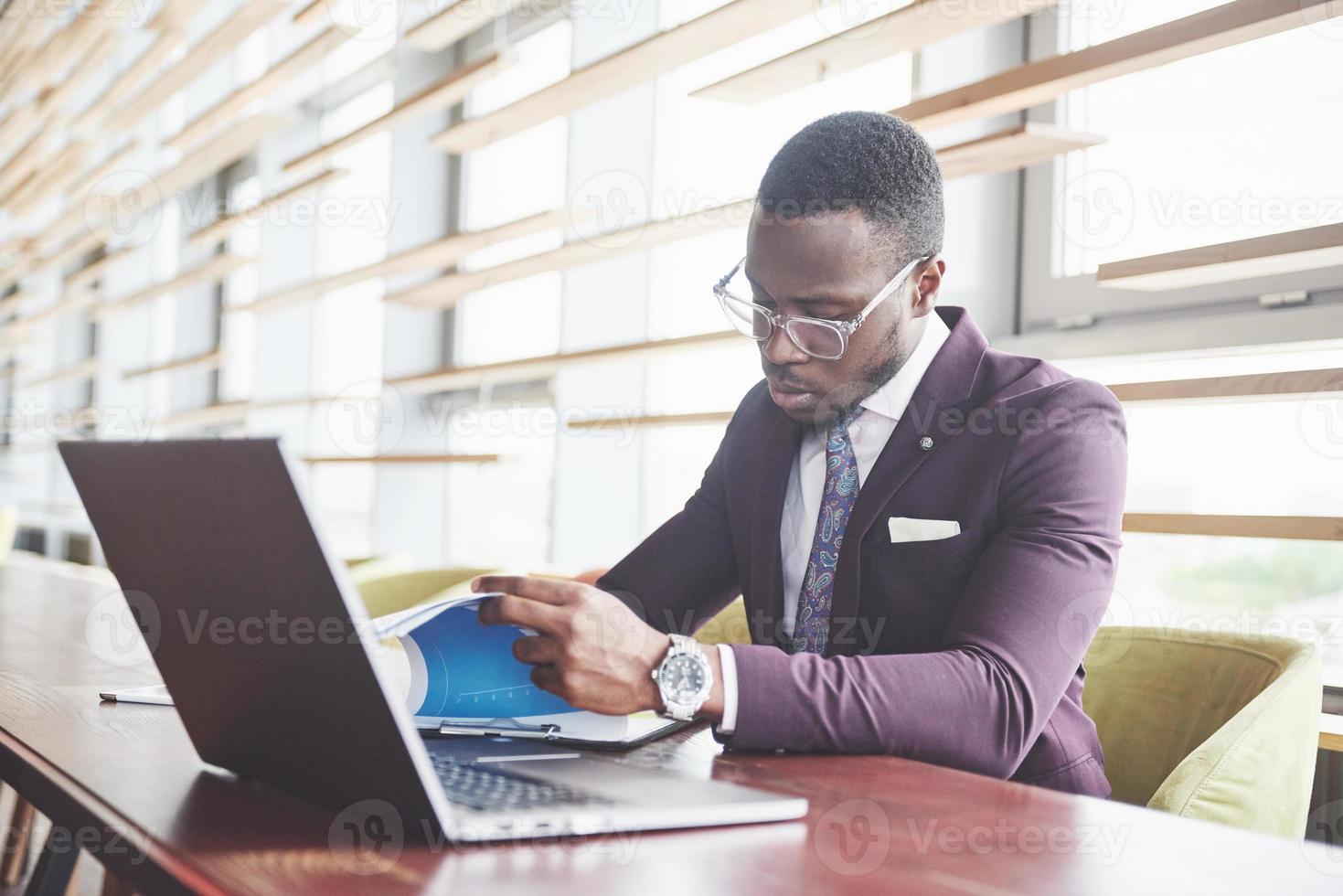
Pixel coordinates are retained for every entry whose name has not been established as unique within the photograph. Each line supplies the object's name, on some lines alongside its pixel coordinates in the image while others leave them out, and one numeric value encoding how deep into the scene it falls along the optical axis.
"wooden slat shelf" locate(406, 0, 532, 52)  2.77
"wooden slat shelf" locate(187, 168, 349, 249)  3.59
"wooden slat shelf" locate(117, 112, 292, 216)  3.81
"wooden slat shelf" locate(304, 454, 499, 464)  3.24
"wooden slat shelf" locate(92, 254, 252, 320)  4.45
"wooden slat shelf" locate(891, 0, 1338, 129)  1.45
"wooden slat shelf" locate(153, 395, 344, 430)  4.62
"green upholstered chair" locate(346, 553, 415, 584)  2.57
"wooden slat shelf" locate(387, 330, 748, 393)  2.44
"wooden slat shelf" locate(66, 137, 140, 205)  4.69
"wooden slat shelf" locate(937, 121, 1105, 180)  1.75
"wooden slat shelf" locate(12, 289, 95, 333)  5.76
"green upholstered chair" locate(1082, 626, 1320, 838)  1.11
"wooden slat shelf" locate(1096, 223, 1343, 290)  1.50
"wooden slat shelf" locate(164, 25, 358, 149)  3.25
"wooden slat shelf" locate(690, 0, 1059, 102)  1.77
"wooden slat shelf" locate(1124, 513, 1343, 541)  1.49
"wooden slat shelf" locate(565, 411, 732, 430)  2.45
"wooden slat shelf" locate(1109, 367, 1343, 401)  1.48
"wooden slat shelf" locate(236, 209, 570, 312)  2.79
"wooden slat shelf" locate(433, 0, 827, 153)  2.08
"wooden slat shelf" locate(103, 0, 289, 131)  3.18
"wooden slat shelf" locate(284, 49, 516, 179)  2.71
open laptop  0.69
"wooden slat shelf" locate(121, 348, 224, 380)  4.75
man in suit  1.00
